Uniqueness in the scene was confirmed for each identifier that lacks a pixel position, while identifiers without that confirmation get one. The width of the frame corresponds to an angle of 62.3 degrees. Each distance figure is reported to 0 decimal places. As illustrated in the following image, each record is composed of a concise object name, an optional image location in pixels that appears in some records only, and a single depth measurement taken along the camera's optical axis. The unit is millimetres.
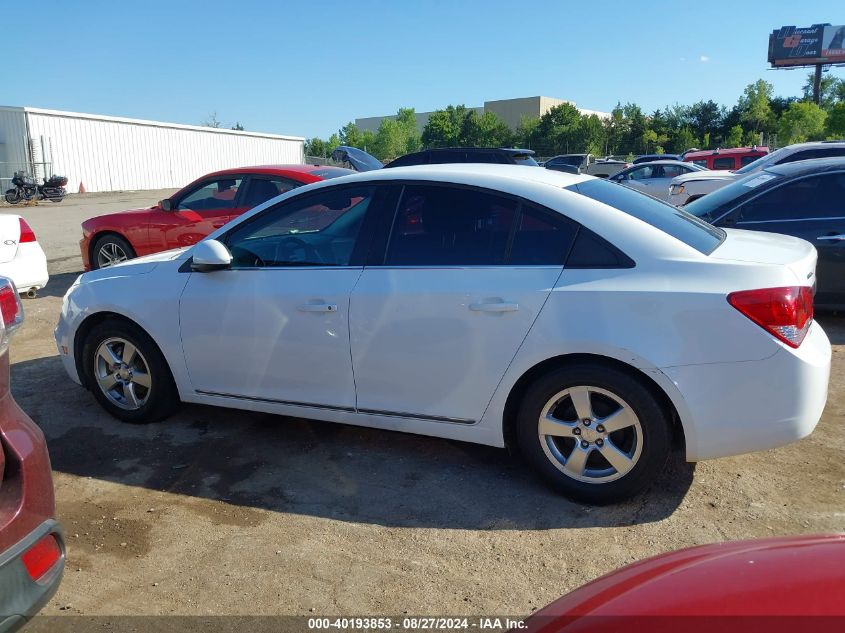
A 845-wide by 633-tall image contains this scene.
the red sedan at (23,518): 2105
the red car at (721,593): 1391
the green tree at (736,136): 54406
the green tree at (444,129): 70062
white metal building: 31922
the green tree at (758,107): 59219
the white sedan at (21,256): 6836
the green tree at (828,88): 78275
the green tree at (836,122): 43594
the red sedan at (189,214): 8352
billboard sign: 70625
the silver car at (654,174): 18109
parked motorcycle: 27188
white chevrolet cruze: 3209
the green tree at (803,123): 47938
